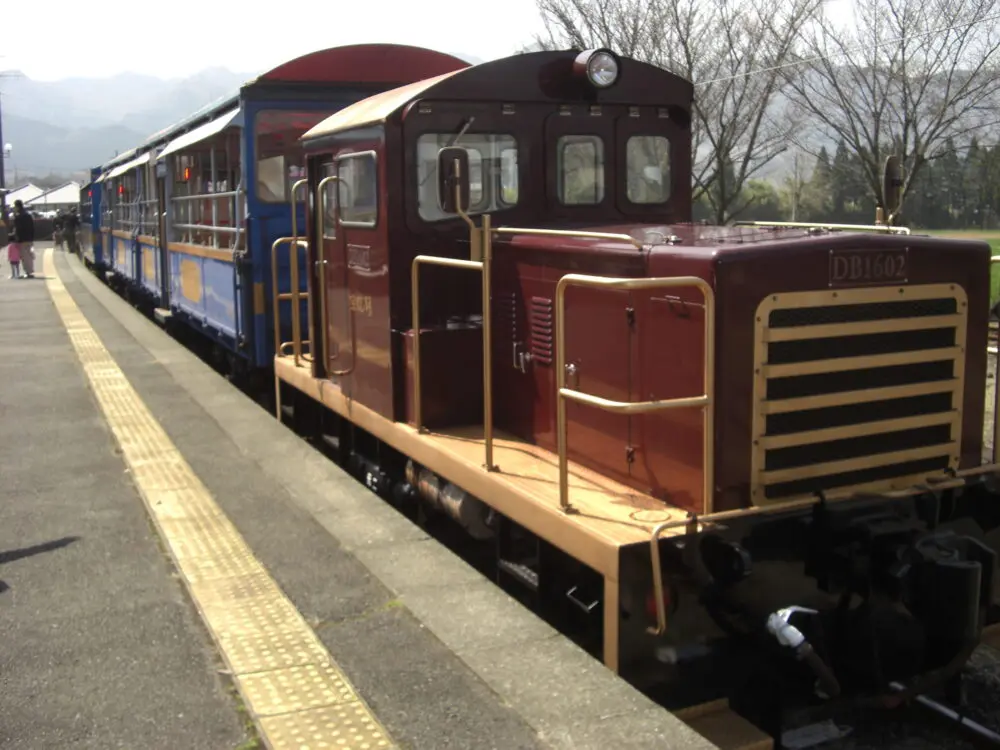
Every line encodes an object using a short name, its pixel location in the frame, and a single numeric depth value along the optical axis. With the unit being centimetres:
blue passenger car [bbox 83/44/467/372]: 943
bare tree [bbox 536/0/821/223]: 2120
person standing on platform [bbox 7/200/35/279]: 2455
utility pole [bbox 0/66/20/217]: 4340
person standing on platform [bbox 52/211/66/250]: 4244
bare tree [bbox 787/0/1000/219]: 1748
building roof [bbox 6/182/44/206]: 8515
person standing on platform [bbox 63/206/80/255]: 3833
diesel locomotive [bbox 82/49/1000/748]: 399
